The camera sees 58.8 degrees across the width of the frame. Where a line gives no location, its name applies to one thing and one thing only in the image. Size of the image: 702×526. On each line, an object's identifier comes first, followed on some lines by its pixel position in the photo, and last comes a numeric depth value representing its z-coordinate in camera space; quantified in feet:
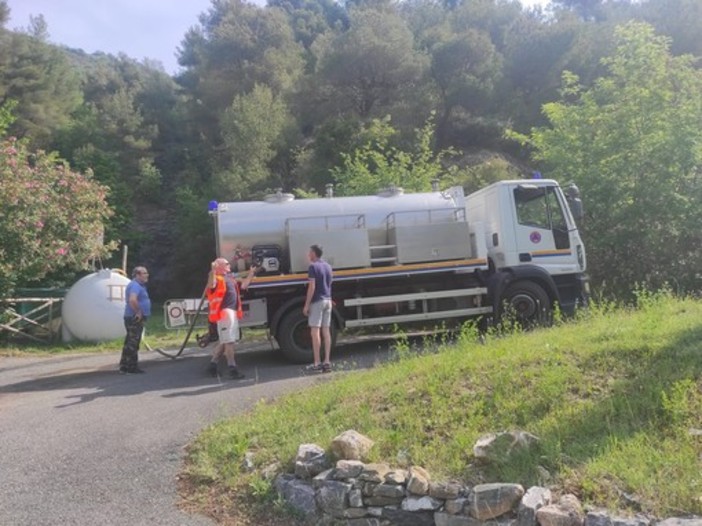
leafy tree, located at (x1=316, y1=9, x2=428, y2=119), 121.90
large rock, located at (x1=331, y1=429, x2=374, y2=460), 16.17
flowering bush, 52.42
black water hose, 33.91
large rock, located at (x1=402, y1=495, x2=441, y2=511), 14.30
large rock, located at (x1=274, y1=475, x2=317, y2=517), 15.58
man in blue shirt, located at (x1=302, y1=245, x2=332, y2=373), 30.94
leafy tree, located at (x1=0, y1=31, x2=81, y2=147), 127.85
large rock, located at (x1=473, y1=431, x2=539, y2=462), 14.84
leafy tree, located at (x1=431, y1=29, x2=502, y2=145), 123.03
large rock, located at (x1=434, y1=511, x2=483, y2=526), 13.61
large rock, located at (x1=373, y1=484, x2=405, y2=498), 14.73
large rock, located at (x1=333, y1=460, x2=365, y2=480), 15.33
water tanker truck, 34.94
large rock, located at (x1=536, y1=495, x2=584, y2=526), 12.28
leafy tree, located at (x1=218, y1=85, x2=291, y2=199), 110.63
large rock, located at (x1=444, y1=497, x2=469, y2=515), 13.92
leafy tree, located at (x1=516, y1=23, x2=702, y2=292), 43.62
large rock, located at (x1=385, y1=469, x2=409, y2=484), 14.76
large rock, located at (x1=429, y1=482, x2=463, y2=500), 14.16
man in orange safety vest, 31.07
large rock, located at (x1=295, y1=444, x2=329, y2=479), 16.22
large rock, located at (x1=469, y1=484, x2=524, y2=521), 13.29
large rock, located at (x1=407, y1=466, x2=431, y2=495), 14.48
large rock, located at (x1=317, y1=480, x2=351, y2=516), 15.17
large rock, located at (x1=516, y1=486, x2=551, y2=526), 12.75
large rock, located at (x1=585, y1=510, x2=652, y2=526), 11.82
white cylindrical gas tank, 52.80
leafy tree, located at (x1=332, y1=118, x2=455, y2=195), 61.36
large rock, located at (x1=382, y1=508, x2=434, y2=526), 14.33
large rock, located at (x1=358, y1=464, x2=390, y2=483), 15.03
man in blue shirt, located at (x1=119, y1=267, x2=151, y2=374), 34.22
